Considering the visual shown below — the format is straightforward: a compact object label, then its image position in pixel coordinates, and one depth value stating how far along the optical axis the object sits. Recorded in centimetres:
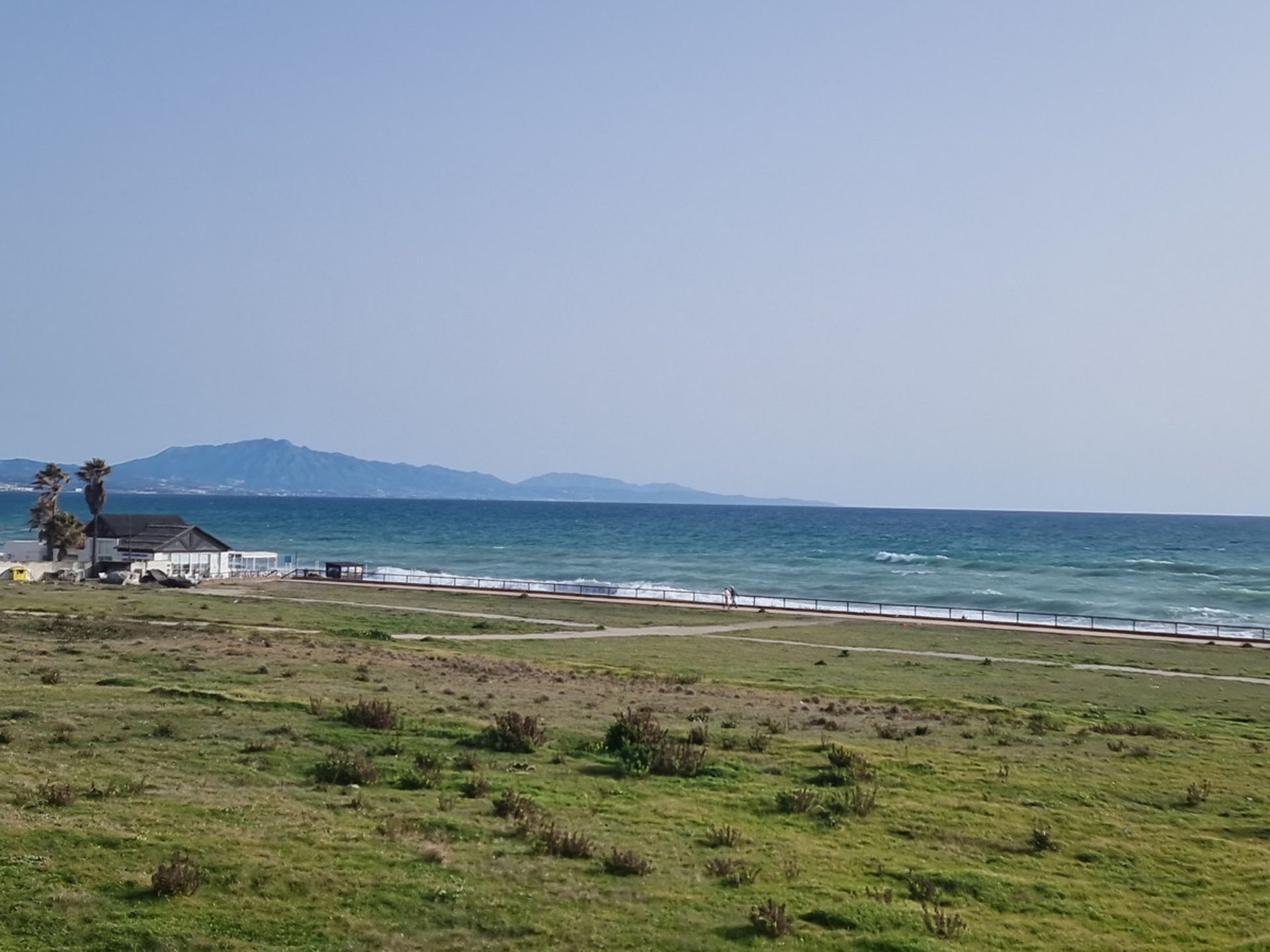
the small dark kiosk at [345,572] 8625
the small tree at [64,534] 7938
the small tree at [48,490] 8288
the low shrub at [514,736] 1914
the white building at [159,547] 7681
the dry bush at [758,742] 2069
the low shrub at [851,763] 1848
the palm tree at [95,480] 8744
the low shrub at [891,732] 2342
